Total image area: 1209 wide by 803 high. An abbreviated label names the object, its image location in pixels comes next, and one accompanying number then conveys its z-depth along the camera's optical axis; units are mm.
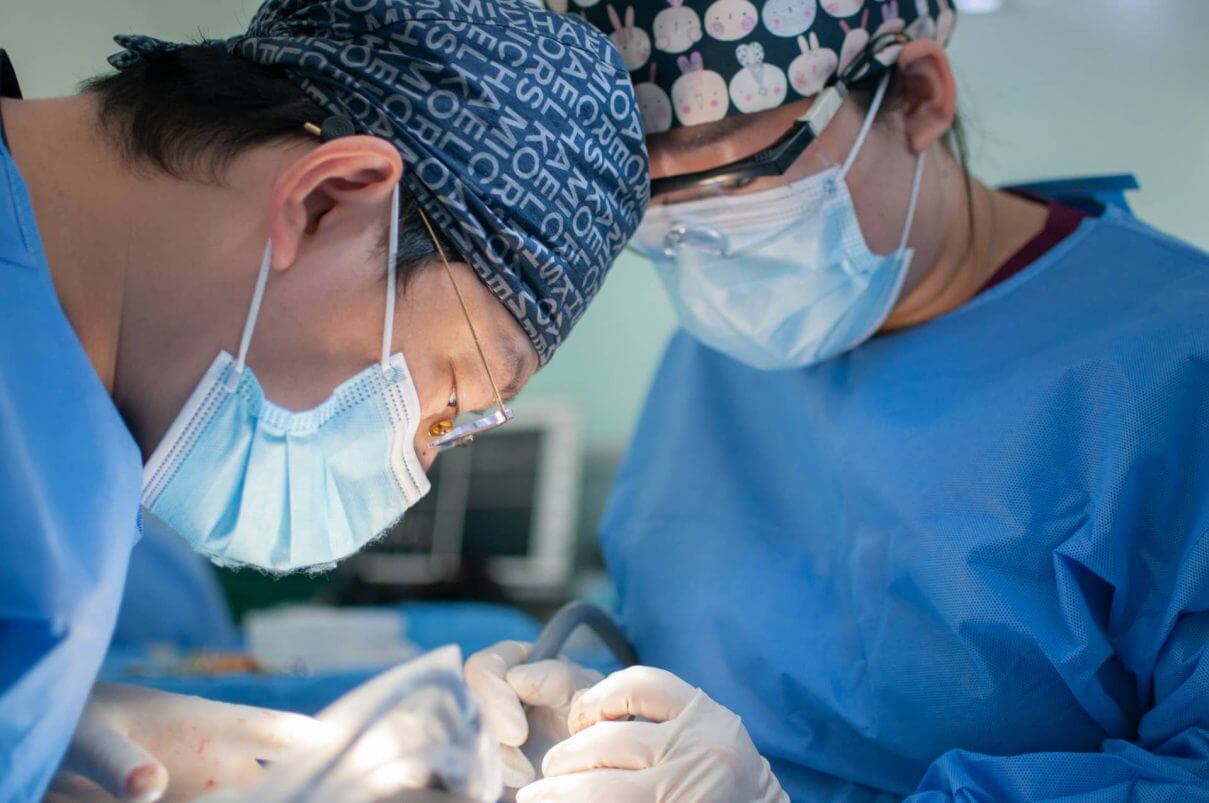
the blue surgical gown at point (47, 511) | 769
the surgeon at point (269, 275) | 867
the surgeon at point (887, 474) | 1128
